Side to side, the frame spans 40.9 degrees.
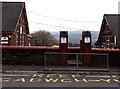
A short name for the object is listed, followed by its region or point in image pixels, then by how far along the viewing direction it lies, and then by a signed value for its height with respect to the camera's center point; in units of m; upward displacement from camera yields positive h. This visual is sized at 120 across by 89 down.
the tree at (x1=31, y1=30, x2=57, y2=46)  63.95 +2.02
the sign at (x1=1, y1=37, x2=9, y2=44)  20.78 +0.44
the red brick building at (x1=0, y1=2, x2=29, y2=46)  20.87 +2.73
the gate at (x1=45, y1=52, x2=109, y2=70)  11.27 -1.46
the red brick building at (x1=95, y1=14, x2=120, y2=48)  26.20 +1.93
